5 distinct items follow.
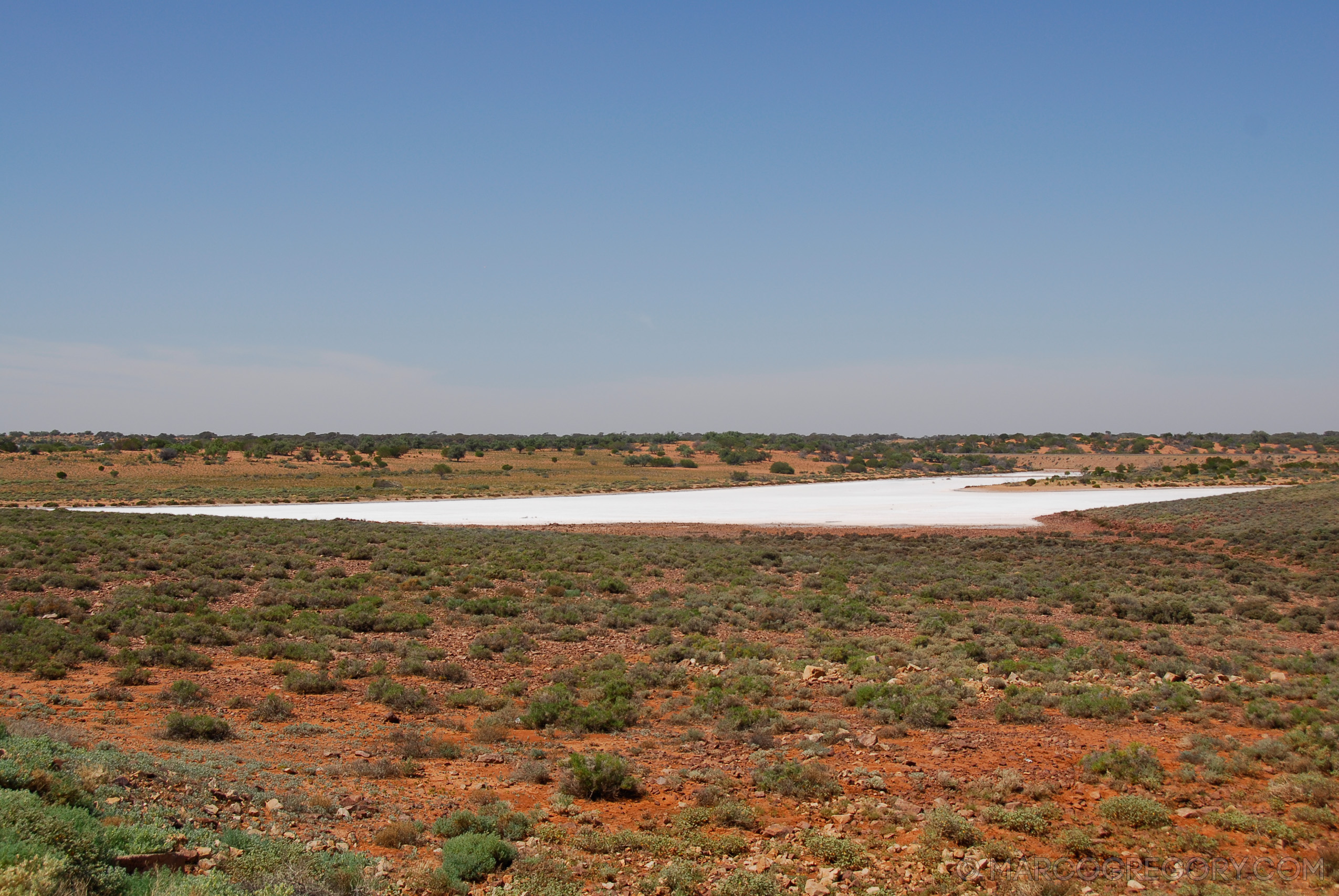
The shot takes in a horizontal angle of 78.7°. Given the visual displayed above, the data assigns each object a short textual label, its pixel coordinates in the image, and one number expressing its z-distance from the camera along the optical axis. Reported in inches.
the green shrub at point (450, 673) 459.8
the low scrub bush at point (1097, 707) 389.7
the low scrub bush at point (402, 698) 402.6
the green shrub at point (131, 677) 414.0
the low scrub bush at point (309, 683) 423.2
